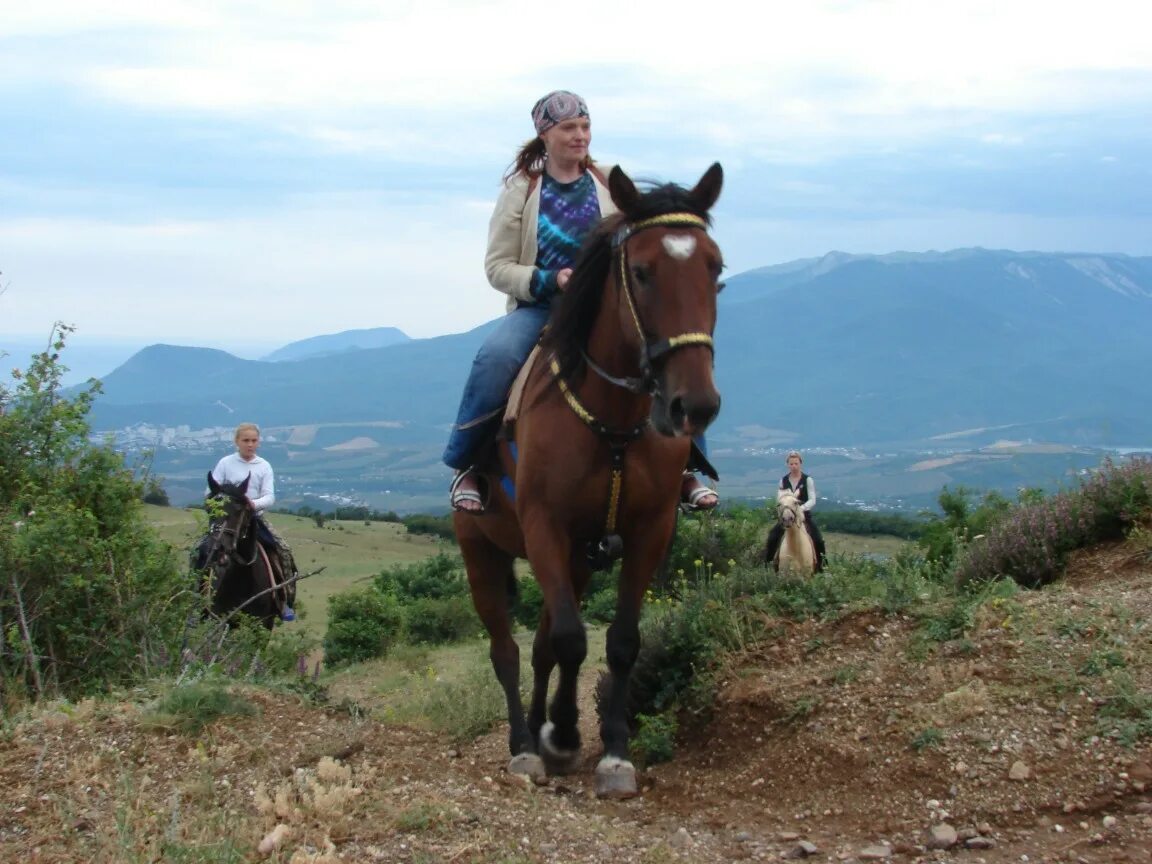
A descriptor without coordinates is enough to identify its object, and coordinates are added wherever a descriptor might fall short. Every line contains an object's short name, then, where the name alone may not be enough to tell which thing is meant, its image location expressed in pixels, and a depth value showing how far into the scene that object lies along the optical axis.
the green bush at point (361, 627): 19.12
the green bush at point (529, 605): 20.09
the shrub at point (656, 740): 7.09
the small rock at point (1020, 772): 5.29
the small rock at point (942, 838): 5.01
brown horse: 5.48
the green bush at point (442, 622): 20.59
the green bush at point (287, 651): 10.56
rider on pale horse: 15.52
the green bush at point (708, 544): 17.61
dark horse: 11.84
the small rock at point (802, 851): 5.10
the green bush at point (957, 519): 15.12
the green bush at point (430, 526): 45.69
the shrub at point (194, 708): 6.62
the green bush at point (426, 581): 23.42
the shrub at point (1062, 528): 8.84
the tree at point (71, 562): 8.06
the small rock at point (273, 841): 4.91
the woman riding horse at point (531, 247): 6.98
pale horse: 15.16
